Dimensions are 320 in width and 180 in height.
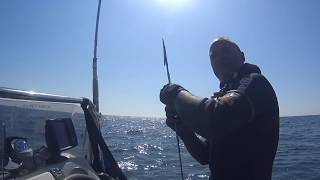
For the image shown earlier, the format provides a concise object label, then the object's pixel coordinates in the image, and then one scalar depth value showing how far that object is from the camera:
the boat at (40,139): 1.70
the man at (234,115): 1.42
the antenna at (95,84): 3.16
